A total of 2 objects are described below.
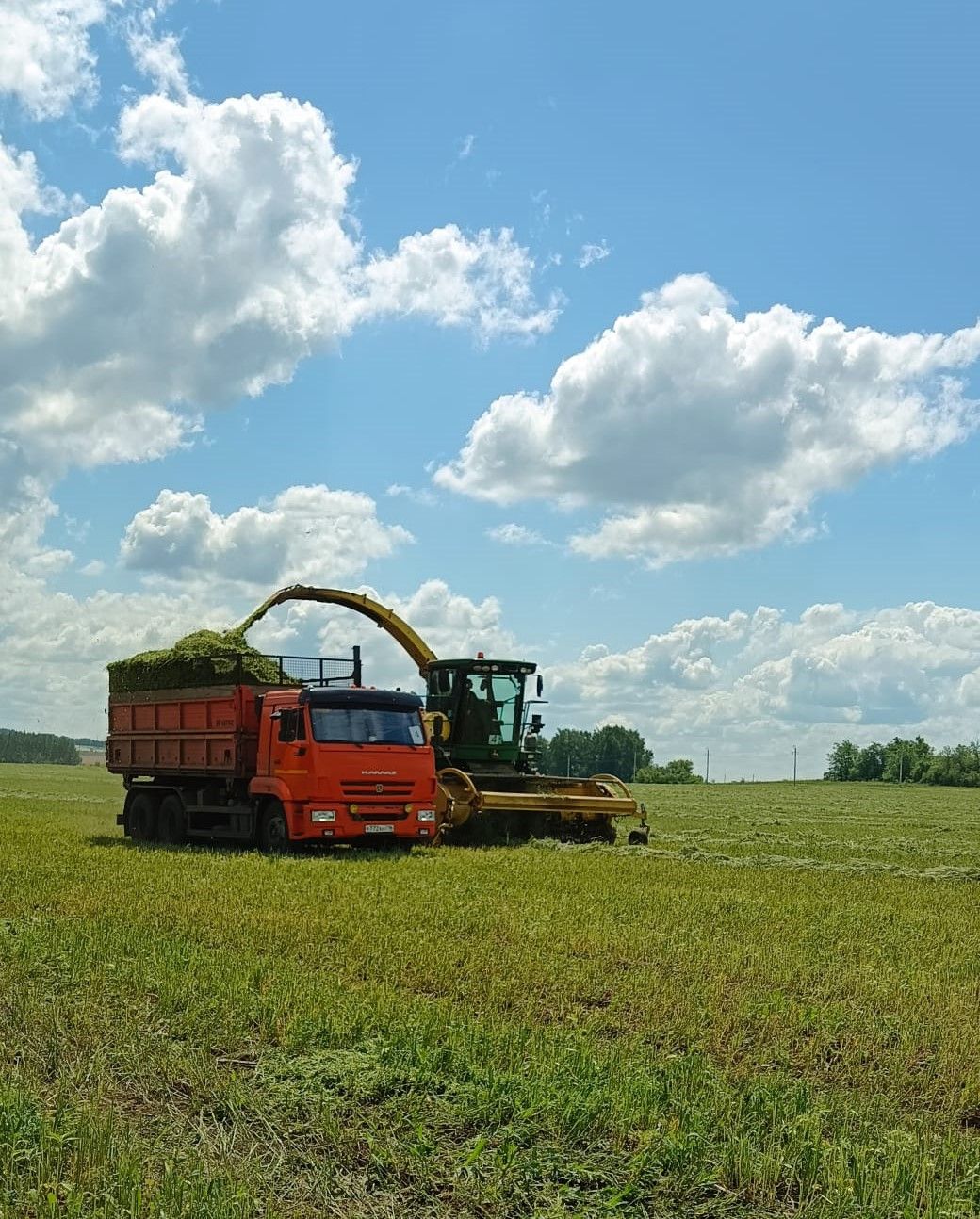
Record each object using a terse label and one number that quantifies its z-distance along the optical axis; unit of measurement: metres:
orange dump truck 19.30
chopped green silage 21.77
